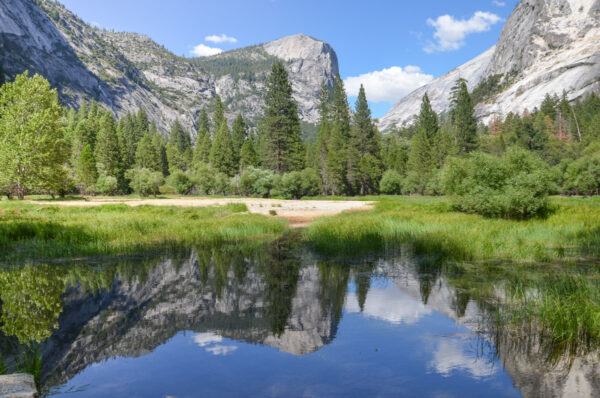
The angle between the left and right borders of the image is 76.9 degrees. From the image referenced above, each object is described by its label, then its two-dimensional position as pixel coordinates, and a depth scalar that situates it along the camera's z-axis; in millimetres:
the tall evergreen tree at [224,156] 84625
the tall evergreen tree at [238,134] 91219
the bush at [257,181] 64250
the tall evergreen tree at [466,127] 80688
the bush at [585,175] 64875
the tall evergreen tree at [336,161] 76750
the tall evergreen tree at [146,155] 90375
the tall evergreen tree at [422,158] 79981
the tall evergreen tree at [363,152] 78688
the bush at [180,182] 76212
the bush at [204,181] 74875
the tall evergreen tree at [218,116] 107194
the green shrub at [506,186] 24984
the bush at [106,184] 66562
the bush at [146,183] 64562
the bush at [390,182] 79188
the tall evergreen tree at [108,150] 76312
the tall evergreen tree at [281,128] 74688
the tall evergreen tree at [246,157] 81125
